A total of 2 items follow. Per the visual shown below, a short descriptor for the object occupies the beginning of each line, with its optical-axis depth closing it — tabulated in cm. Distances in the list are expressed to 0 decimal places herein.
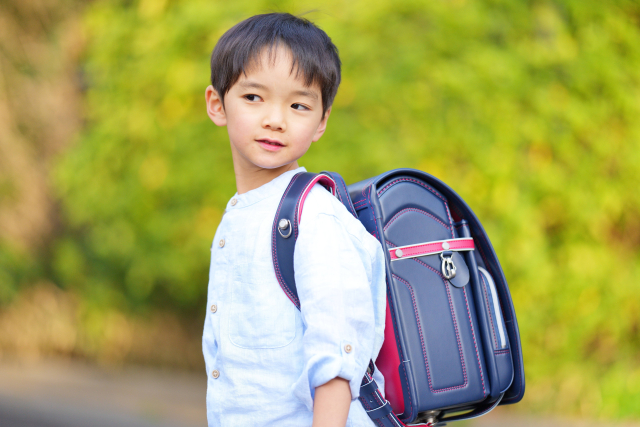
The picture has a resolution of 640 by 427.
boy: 192
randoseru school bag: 197
